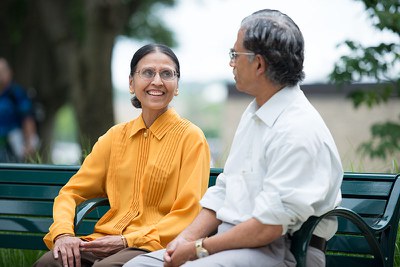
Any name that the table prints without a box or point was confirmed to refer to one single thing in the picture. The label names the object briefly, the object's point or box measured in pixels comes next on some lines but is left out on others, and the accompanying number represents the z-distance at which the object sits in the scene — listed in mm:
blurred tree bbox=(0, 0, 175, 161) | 11391
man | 3439
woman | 4195
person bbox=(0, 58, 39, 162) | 9477
